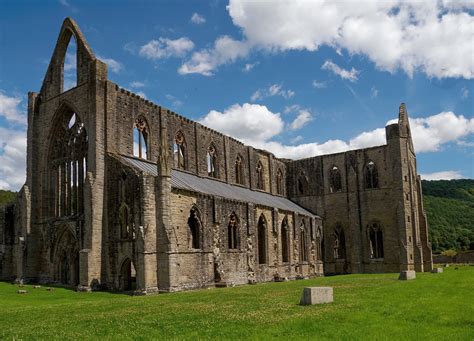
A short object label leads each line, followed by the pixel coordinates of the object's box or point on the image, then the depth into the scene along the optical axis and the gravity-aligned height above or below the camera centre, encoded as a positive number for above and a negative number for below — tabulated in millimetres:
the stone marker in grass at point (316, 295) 14781 -1812
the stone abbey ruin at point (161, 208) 26891 +2294
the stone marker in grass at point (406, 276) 27022 -2355
